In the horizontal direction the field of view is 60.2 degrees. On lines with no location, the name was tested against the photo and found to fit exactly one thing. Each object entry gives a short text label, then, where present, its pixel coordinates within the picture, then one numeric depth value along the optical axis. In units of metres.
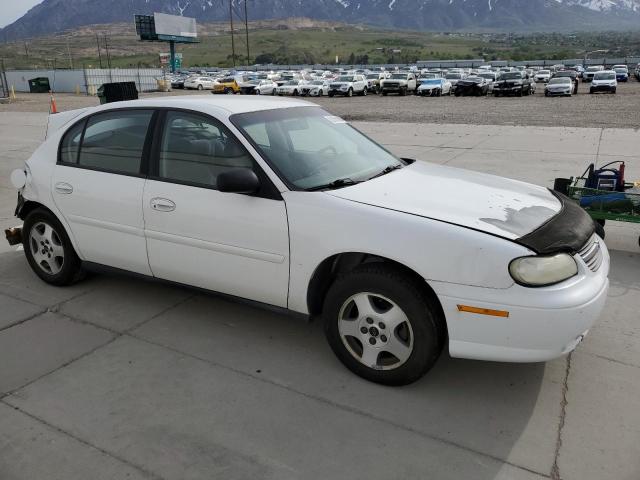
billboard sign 83.56
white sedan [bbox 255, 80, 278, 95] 40.16
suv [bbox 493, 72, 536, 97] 32.50
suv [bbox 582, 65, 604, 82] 50.14
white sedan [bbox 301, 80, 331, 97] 38.06
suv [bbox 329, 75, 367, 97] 36.69
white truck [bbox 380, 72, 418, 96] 36.84
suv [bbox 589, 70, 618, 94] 33.28
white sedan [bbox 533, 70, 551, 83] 46.79
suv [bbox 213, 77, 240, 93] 41.59
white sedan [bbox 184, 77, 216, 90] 50.47
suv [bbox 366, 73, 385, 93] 39.71
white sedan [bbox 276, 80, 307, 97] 39.22
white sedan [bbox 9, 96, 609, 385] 2.84
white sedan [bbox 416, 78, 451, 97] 35.59
